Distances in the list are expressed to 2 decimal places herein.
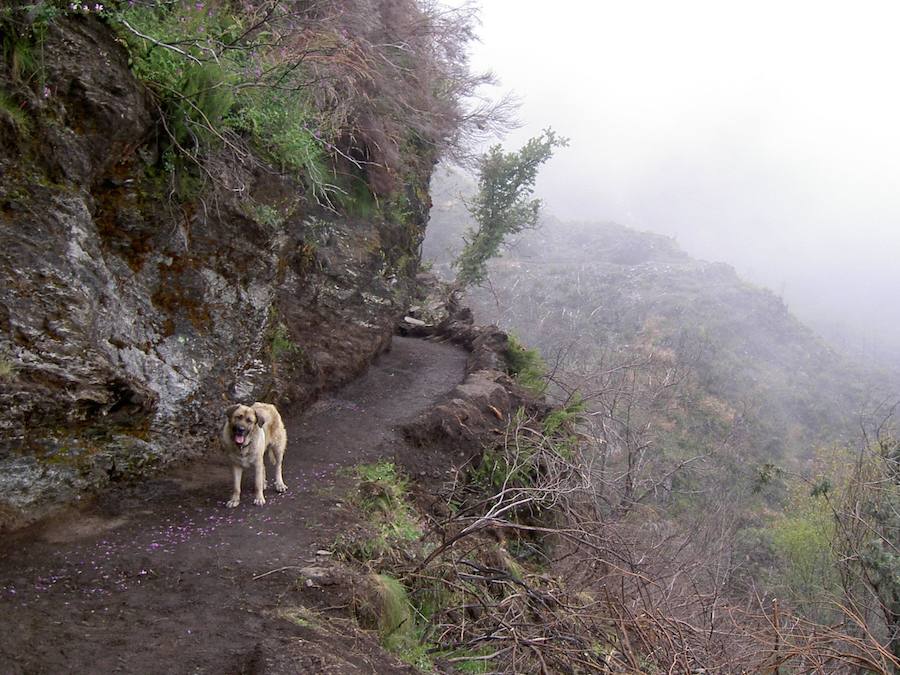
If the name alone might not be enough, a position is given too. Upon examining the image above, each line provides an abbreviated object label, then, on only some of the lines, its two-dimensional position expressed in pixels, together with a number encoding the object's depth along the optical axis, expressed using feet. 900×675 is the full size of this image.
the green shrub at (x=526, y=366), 44.34
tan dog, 18.34
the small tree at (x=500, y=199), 69.26
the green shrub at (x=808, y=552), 60.44
